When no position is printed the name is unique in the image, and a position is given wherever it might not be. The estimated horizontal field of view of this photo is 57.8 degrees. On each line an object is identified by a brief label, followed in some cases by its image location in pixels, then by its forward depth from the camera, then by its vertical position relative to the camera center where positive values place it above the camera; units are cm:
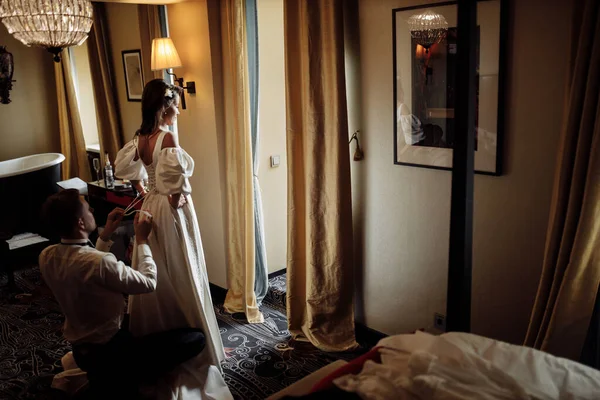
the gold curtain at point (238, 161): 357 -45
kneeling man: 216 -79
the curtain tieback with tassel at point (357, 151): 312 -35
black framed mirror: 242 +1
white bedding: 142 -78
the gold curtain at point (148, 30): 415 +54
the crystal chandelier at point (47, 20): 293 +46
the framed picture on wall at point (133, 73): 515 +26
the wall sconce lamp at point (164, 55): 387 +31
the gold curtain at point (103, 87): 541 +15
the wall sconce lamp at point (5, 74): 586 +35
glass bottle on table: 474 -65
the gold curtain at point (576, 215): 199 -51
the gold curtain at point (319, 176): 299 -48
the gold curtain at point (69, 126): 610 -25
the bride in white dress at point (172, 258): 282 -84
